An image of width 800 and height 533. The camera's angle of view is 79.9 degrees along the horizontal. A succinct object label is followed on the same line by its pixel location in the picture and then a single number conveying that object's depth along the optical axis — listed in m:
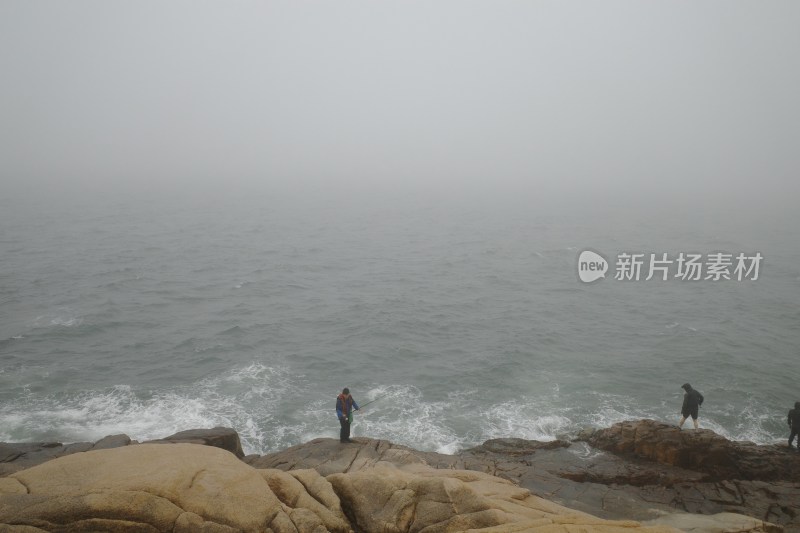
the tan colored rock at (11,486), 9.62
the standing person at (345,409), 17.50
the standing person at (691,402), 20.17
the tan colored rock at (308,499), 10.21
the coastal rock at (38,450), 16.01
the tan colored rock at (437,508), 10.26
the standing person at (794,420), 18.54
